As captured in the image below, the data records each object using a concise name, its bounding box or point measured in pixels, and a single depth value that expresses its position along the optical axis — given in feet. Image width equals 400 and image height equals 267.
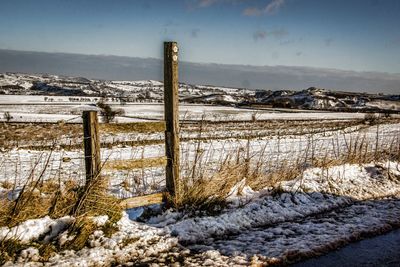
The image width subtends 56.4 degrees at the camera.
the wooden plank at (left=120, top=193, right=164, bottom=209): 18.71
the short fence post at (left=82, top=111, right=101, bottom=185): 17.67
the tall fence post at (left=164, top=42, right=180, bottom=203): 19.58
